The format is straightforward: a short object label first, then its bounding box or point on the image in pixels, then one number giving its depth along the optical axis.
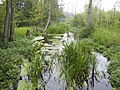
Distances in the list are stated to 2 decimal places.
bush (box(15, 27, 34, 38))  6.41
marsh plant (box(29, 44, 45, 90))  2.09
